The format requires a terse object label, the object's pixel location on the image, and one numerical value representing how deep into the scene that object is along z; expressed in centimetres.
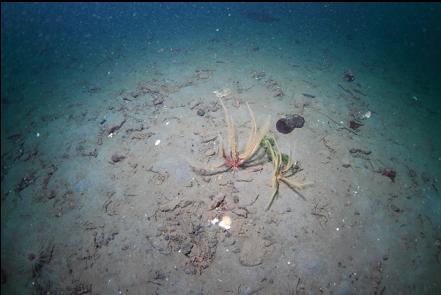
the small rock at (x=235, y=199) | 343
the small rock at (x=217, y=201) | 340
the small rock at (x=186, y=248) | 307
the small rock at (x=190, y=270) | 296
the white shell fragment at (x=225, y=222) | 324
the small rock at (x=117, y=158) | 421
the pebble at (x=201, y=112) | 481
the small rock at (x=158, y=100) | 535
